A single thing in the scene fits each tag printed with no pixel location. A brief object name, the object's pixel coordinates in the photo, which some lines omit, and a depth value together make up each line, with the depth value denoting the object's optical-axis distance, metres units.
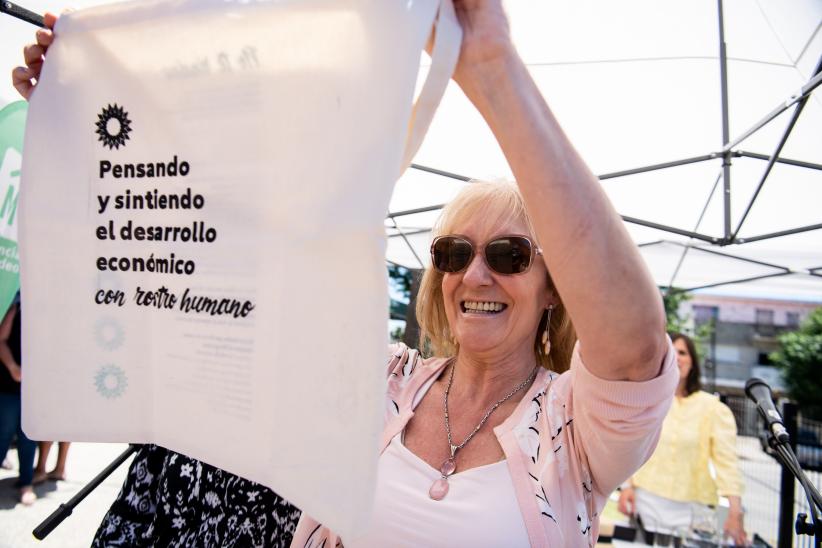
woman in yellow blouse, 3.96
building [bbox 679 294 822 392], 40.41
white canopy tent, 3.29
